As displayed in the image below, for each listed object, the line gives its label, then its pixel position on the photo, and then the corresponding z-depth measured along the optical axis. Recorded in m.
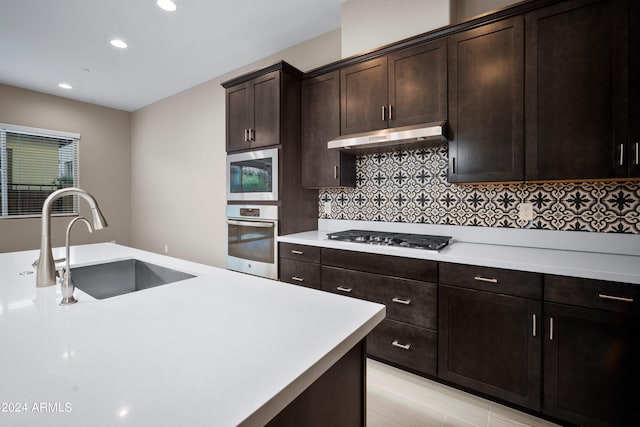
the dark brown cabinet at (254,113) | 2.75
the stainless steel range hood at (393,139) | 2.06
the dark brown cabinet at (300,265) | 2.46
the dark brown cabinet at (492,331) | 1.62
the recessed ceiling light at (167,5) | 2.57
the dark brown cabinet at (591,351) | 1.39
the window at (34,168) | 4.34
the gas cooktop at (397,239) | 2.03
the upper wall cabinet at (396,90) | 2.14
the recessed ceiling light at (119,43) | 3.22
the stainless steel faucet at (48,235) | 1.07
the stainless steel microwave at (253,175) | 2.74
